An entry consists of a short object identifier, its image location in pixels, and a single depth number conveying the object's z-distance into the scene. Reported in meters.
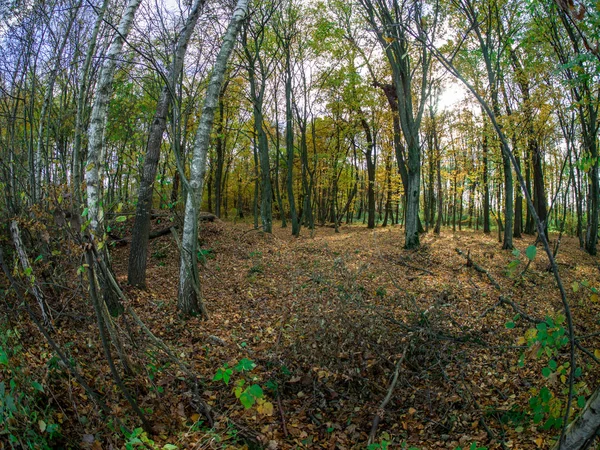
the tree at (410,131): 11.67
